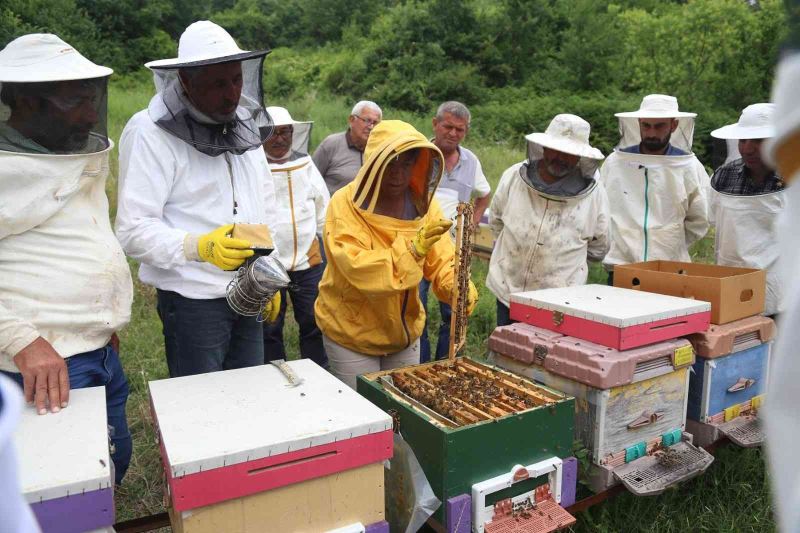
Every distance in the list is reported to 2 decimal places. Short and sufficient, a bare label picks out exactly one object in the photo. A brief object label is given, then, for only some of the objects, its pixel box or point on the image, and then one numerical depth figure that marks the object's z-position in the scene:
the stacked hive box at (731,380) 2.80
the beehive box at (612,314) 2.47
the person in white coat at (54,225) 1.91
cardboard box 2.92
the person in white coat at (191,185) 2.22
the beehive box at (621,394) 2.38
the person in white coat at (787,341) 0.69
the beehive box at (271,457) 1.49
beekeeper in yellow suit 2.55
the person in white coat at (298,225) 4.11
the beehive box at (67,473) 1.31
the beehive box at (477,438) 1.91
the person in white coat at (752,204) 3.54
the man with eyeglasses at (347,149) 5.05
